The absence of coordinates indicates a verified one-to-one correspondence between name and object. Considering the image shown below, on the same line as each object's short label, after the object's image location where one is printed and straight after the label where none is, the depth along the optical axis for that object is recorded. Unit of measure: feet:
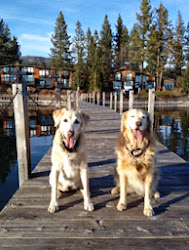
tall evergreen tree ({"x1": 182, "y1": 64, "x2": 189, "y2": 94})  125.70
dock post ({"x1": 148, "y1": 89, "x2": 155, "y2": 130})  21.46
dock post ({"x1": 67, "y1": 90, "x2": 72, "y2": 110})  28.83
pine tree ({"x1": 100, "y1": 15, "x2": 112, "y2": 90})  181.68
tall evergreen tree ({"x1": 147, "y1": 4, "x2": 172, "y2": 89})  143.84
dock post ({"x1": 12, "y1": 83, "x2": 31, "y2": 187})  9.89
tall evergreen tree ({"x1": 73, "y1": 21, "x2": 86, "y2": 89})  167.63
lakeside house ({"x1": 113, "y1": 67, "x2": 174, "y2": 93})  156.15
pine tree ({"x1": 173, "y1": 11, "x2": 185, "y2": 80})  151.48
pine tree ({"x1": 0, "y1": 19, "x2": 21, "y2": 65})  169.58
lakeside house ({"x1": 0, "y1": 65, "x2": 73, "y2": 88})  163.73
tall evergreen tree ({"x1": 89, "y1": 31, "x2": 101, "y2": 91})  127.44
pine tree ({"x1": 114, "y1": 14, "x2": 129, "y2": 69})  188.55
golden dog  8.03
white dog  7.89
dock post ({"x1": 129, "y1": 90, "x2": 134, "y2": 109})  32.32
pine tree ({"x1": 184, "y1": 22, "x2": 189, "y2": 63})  156.82
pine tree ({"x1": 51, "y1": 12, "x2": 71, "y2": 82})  181.06
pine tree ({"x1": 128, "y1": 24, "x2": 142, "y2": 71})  148.78
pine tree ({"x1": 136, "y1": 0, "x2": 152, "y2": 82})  142.20
